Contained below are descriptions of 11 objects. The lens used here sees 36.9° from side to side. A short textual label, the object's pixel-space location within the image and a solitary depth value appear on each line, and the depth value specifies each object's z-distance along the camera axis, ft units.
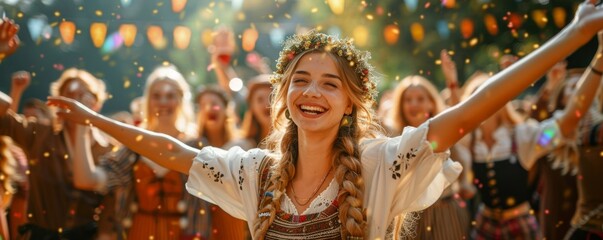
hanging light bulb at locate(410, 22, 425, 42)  45.60
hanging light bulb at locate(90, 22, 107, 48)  36.94
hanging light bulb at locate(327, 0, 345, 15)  43.83
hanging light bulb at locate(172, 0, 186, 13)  43.45
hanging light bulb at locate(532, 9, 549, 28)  40.09
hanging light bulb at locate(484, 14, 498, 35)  41.86
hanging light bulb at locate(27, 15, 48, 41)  41.50
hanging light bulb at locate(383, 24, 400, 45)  47.10
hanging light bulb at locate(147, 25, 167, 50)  45.06
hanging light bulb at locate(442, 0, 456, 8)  42.80
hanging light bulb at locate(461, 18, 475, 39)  42.86
